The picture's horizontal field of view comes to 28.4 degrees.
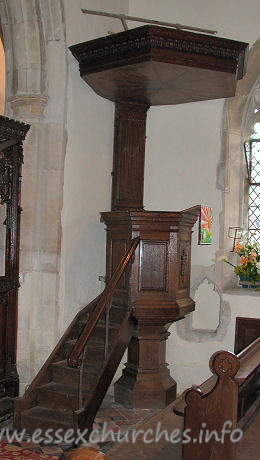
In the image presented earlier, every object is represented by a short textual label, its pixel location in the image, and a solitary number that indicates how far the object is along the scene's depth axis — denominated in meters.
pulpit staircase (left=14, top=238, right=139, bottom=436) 3.73
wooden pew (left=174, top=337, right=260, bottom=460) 1.82
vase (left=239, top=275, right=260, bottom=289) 5.55
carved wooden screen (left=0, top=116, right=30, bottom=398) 4.18
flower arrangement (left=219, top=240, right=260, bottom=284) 5.45
